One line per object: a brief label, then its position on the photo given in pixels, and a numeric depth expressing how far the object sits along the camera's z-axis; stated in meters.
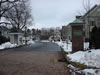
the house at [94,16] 20.52
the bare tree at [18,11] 18.89
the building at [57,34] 59.87
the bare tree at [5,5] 17.42
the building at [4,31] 33.33
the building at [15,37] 19.10
